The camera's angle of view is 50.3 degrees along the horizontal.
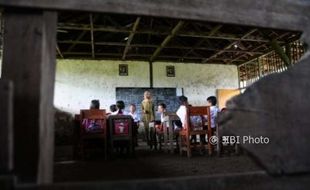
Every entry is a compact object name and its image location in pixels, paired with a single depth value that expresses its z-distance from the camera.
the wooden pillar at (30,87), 1.25
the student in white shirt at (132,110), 8.21
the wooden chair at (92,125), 5.40
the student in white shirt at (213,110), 5.73
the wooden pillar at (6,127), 1.20
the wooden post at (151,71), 13.04
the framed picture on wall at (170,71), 13.38
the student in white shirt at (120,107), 6.68
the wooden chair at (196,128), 5.40
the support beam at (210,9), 1.34
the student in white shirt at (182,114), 5.86
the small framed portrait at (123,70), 12.85
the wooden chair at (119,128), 5.56
